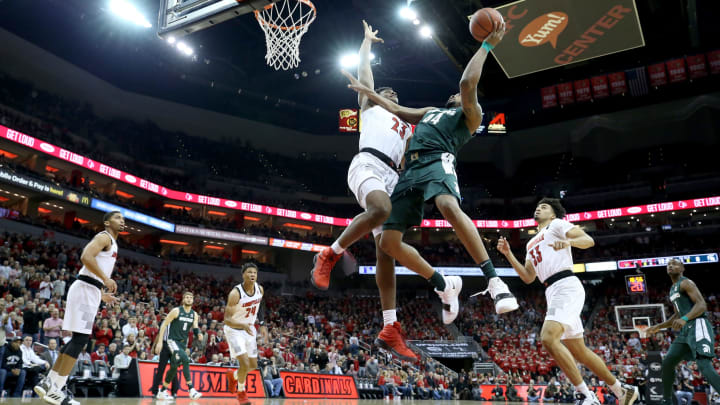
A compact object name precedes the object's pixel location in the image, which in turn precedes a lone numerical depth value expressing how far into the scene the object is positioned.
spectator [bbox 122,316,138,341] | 12.99
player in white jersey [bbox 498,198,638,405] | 5.18
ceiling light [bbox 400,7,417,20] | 19.39
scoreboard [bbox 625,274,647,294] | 25.59
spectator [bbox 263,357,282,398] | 12.14
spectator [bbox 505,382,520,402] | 18.97
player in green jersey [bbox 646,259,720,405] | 6.69
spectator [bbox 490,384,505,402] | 19.31
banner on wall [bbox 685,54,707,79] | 26.59
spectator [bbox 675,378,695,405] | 13.23
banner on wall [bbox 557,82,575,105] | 29.22
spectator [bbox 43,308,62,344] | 11.89
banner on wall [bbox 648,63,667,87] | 27.17
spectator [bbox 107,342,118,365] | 11.48
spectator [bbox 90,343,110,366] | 11.17
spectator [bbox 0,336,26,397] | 9.30
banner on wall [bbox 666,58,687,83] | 26.64
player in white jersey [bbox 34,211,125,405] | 5.58
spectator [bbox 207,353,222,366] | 13.44
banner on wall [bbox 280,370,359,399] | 12.98
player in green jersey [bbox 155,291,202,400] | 9.49
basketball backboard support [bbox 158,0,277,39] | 7.05
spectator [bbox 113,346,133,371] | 11.28
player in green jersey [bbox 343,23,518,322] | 4.04
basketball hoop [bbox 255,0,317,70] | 12.42
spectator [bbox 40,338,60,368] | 10.51
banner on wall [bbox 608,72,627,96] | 27.73
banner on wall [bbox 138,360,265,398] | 10.26
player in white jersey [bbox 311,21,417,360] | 4.20
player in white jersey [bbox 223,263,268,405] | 8.20
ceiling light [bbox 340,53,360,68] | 24.45
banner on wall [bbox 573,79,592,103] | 28.50
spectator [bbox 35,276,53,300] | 14.89
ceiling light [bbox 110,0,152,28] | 21.39
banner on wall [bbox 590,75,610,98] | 27.75
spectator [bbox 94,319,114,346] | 12.45
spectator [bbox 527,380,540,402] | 18.69
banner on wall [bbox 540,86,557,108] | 29.80
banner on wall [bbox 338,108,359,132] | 30.09
